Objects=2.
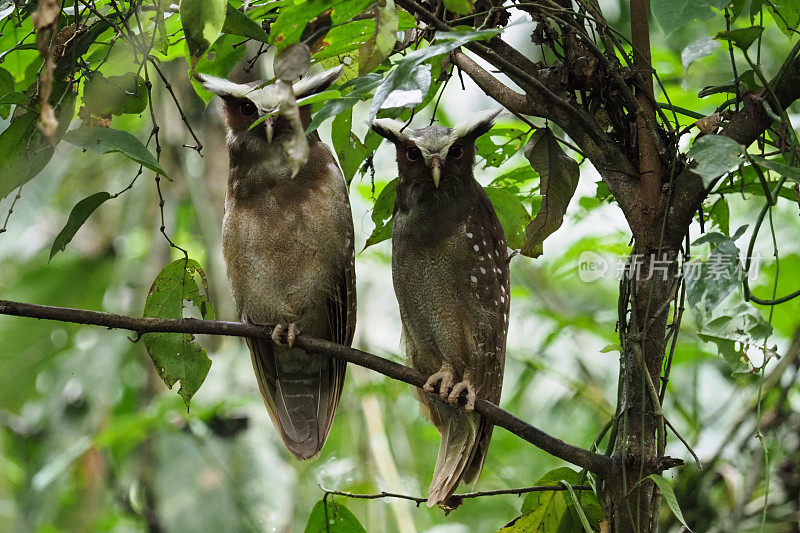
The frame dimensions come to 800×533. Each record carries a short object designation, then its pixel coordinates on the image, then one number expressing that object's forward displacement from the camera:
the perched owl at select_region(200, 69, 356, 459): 12.64
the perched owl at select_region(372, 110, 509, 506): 12.59
